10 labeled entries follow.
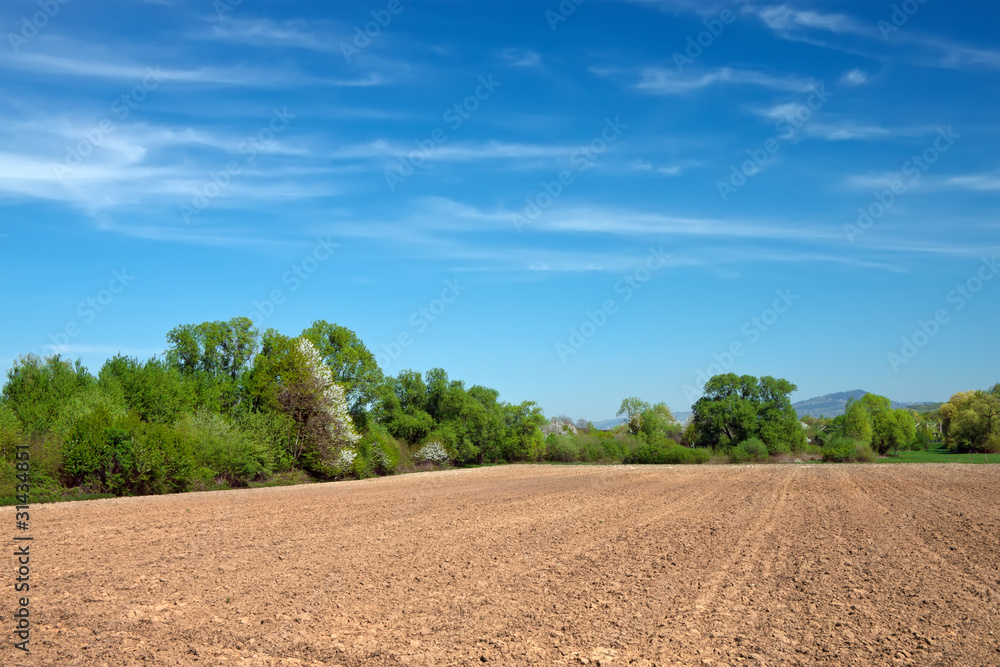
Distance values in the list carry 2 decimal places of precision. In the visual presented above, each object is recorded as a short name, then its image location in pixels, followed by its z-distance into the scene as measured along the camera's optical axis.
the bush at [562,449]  75.44
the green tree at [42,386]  32.66
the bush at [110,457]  29.25
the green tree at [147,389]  38.94
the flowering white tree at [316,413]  44.47
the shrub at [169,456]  31.08
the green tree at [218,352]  47.12
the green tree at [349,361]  50.88
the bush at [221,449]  35.12
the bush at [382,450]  49.84
